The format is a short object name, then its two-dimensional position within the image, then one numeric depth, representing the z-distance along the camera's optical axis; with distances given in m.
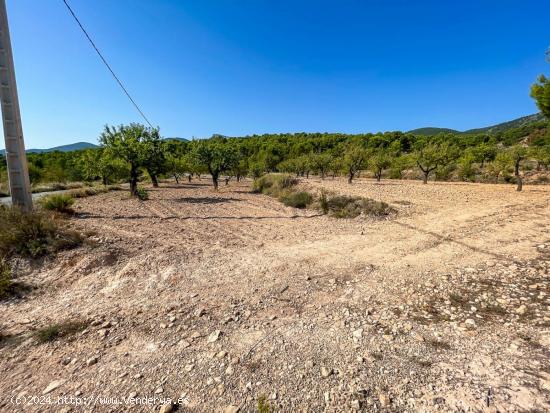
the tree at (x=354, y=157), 34.84
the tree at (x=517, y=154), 21.56
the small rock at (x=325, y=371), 2.74
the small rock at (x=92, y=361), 3.06
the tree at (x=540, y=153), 22.78
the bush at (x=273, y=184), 23.21
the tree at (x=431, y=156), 31.48
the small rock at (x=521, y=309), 3.72
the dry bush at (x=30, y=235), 6.10
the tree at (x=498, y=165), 23.64
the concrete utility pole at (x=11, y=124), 8.19
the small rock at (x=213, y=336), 3.41
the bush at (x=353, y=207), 11.60
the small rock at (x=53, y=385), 2.68
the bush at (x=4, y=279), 4.77
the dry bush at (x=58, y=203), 10.73
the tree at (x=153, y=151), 18.97
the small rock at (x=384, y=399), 2.37
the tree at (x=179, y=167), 36.98
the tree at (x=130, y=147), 17.83
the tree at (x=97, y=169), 30.84
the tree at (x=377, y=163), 37.75
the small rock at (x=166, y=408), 2.37
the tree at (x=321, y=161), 48.12
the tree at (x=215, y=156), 25.62
